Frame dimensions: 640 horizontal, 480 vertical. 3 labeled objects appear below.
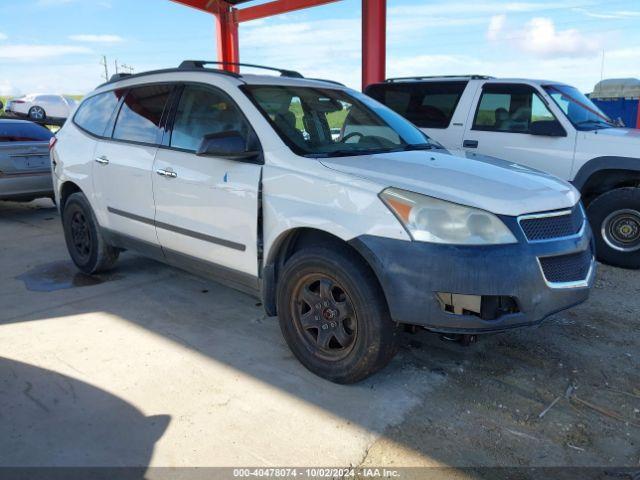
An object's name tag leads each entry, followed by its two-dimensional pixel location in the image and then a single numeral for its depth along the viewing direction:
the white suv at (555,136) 5.30
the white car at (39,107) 24.55
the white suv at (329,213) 2.57
